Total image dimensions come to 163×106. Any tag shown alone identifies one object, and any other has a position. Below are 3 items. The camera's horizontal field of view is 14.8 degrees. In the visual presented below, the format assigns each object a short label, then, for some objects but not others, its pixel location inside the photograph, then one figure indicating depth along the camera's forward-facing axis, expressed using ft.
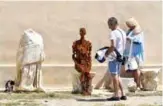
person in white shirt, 37.04
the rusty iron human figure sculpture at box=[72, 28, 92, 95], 40.68
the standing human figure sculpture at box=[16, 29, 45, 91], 41.45
